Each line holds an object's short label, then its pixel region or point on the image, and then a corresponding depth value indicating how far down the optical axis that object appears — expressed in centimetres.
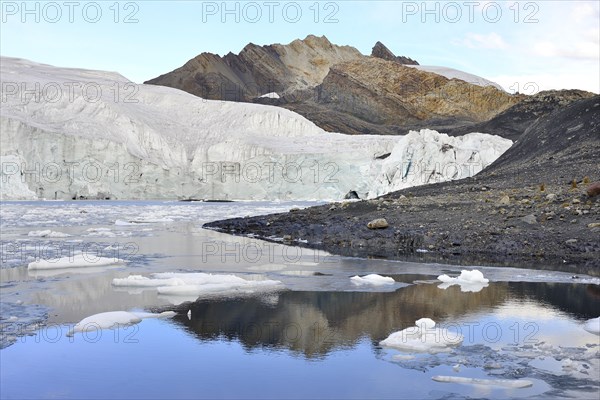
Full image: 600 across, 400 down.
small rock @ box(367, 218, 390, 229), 1539
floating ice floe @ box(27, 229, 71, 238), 1667
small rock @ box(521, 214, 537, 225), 1374
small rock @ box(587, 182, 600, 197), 1408
